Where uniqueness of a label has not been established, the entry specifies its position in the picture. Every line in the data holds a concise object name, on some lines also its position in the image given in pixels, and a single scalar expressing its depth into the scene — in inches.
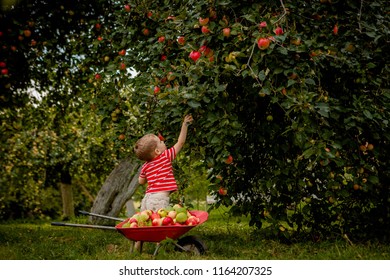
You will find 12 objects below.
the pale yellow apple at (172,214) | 148.7
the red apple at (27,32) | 227.9
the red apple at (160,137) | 175.9
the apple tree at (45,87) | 235.9
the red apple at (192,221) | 148.0
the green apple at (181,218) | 146.6
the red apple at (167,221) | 146.3
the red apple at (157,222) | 146.2
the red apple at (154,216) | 148.7
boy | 163.9
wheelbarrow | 141.8
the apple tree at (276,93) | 140.3
